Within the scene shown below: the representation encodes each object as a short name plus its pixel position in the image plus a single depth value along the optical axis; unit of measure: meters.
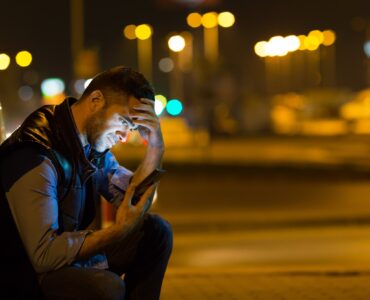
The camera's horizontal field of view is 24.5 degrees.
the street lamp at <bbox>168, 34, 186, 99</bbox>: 42.78
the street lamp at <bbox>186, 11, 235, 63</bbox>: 41.47
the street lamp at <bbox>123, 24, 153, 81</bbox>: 58.12
